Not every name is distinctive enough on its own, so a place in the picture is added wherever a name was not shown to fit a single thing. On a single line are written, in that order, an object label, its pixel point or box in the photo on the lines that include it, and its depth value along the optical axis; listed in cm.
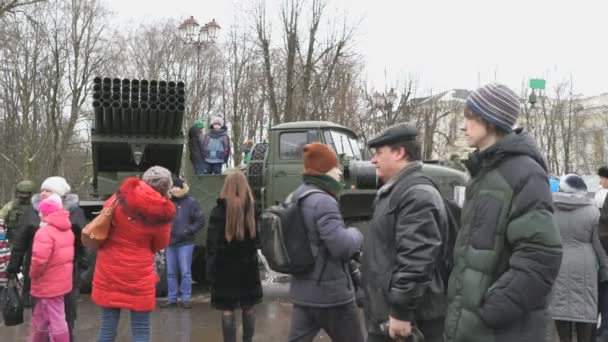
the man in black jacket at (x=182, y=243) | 809
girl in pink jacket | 505
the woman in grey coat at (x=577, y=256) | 529
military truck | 902
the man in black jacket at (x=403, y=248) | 295
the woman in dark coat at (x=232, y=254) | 511
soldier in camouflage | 814
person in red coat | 457
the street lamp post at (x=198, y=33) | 1758
